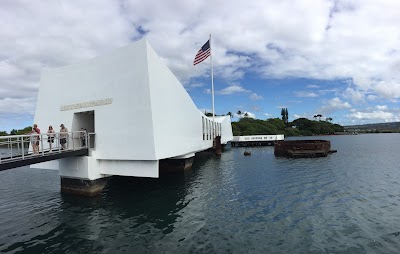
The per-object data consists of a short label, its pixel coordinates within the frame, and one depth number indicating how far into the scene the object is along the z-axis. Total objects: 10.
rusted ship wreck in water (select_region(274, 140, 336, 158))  36.87
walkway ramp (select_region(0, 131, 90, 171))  11.75
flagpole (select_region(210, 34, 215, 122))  38.80
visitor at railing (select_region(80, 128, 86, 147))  16.81
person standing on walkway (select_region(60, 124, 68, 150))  15.27
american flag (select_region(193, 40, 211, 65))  29.89
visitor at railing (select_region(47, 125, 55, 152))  14.21
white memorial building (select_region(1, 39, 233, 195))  14.62
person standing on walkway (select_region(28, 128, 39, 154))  13.18
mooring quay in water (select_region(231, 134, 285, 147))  66.16
